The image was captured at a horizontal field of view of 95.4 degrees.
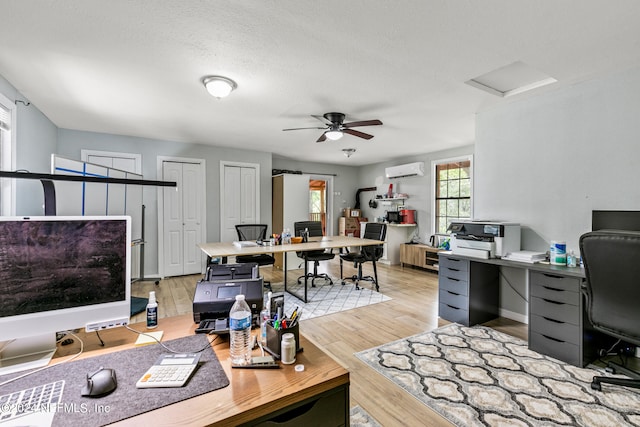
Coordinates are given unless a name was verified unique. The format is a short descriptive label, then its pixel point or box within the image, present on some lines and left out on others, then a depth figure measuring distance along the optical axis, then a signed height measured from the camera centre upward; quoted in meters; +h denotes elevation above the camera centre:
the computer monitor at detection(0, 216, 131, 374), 0.96 -0.23
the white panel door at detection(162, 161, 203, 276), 5.17 -0.08
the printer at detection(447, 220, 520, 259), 2.94 -0.24
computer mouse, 0.83 -0.50
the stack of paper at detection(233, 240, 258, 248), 3.84 -0.40
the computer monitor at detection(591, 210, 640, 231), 2.25 -0.04
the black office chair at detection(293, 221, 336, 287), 4.27 -0.58
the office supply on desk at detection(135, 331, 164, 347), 1.16 -0.51
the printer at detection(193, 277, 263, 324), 1.31 -0.38
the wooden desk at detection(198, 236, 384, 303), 3.50 -0.43
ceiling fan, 3.59 +1.10
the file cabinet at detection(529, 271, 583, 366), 2.29 -0.83
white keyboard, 0.73 -0.51
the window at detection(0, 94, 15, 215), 2.74 +0.60
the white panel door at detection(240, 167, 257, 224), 5.89 +0.39
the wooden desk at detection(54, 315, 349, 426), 0.76 -0.52
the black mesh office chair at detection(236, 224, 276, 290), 4.38 -0.35
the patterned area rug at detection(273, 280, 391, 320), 3.63 -1.16
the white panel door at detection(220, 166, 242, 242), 5.71 +0.23
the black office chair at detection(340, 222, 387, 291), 4.46 -0.59
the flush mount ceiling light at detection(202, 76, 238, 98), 2.65 +1.19
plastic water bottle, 1.01 -0.43
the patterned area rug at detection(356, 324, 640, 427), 1.75 -1.19
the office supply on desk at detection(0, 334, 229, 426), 0.76 -0.52
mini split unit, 6.12 +0.98
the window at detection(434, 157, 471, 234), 5.51 +0.45
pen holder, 1.05 -0.45
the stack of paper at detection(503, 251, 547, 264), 2.74 -0.40
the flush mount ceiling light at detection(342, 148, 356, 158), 5.53 +1.23
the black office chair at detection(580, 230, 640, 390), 1.71 -0.43
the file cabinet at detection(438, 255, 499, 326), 3.09 -0.84
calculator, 0.89 -0.51
